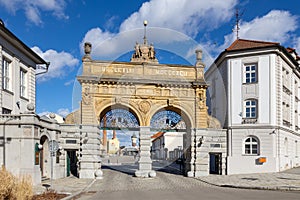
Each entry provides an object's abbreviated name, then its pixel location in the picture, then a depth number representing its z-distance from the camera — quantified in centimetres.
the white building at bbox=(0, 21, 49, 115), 2262
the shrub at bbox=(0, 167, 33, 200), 1027
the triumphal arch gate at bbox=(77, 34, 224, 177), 2656
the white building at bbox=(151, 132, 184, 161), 6294
